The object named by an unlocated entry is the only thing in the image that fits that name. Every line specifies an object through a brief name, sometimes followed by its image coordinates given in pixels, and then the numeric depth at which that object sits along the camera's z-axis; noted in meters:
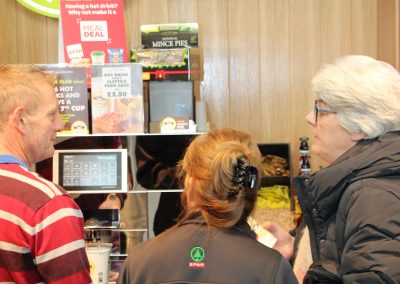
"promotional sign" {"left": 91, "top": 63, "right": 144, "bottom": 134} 2.43
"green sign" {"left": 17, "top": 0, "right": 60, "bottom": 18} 3.69
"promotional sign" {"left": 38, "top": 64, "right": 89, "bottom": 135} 2.44
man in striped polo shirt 1.22
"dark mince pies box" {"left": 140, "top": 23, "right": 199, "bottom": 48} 2.69
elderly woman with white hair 1.22
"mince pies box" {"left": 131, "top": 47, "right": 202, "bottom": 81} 2.55
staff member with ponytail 1.38
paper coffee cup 2.31
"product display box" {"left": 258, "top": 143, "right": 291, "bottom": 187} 3.38
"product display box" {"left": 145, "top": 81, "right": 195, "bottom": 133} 2.48
